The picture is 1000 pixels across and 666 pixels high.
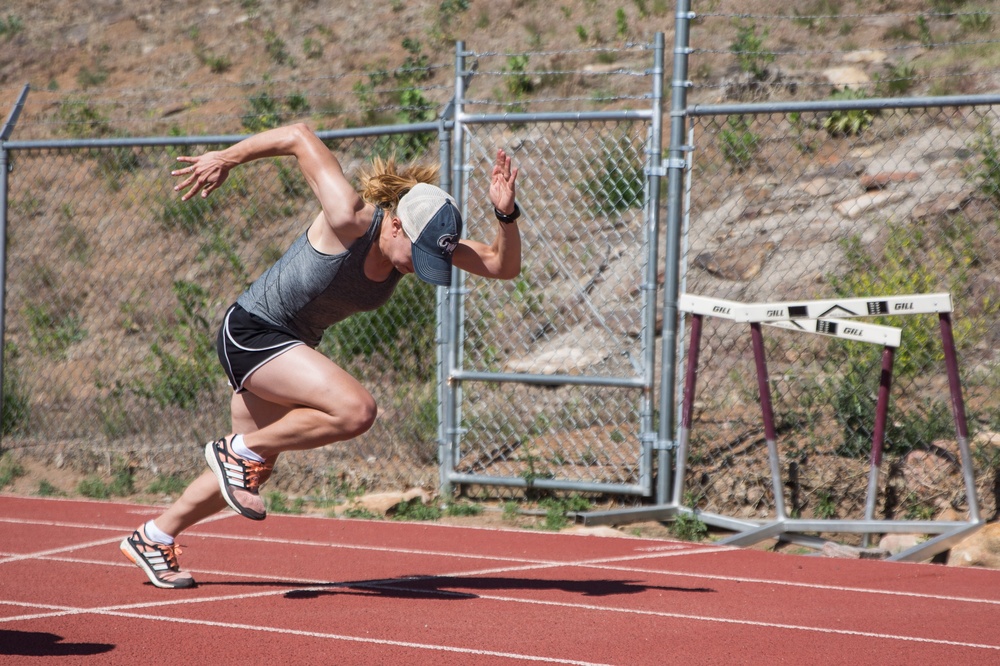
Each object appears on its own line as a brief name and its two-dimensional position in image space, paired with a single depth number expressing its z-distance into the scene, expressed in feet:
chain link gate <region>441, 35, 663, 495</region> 47.98
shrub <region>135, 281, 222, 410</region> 63.87
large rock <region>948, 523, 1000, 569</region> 40.13
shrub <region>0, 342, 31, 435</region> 62.49
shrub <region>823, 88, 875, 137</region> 73.51
